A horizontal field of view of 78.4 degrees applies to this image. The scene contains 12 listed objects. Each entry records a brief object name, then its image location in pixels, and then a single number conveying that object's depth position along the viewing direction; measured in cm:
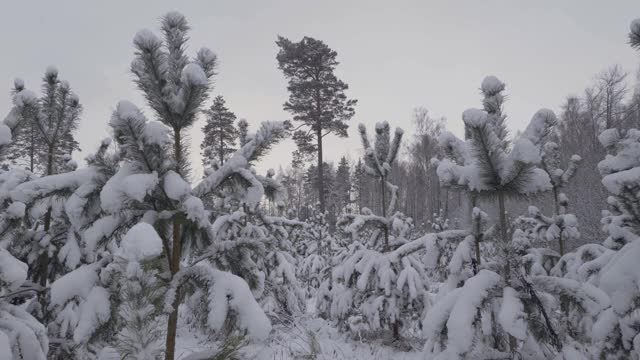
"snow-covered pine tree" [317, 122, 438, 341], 703
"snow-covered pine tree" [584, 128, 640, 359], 273
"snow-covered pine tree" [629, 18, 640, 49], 284
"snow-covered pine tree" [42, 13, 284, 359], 277
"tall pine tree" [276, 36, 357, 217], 2322
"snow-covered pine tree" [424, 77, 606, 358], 278
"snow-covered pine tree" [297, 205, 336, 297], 1325
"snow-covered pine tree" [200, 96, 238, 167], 2817
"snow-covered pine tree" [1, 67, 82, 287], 427
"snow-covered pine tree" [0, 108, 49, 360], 243
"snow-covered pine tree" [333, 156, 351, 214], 4902
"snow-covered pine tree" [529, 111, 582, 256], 670
